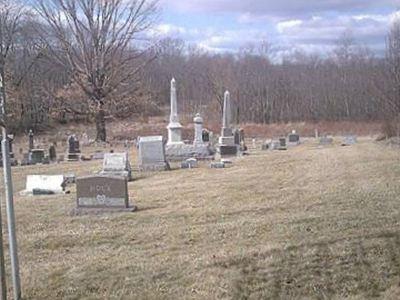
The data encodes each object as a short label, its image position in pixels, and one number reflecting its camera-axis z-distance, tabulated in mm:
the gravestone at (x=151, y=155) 19469
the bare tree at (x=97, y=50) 44406
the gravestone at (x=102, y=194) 10656
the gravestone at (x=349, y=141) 31034
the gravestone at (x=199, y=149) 23359
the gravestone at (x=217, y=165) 18984
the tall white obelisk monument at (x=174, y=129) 24570
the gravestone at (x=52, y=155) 27223
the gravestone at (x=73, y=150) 27188
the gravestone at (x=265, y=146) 29723
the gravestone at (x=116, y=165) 16844
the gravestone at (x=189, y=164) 20203
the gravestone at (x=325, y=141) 32806
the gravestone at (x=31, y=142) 31962
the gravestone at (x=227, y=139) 24109
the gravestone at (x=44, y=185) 14125
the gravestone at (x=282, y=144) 29516
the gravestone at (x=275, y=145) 29461
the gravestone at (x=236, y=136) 26930
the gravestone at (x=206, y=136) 28516
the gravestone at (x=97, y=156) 26703
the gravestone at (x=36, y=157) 25953
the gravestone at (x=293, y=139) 34372
